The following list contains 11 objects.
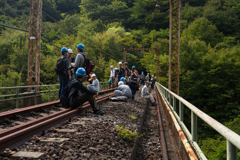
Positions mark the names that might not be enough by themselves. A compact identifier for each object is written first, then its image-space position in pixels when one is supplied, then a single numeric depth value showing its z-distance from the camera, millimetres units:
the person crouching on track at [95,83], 10633
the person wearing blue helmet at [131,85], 12578
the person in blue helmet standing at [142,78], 30731
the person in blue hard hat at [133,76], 18112
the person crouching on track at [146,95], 13493
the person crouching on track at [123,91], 11758
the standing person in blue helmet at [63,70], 8371
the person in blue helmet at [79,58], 7871
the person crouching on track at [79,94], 6805
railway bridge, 3414
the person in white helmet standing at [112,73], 17797
